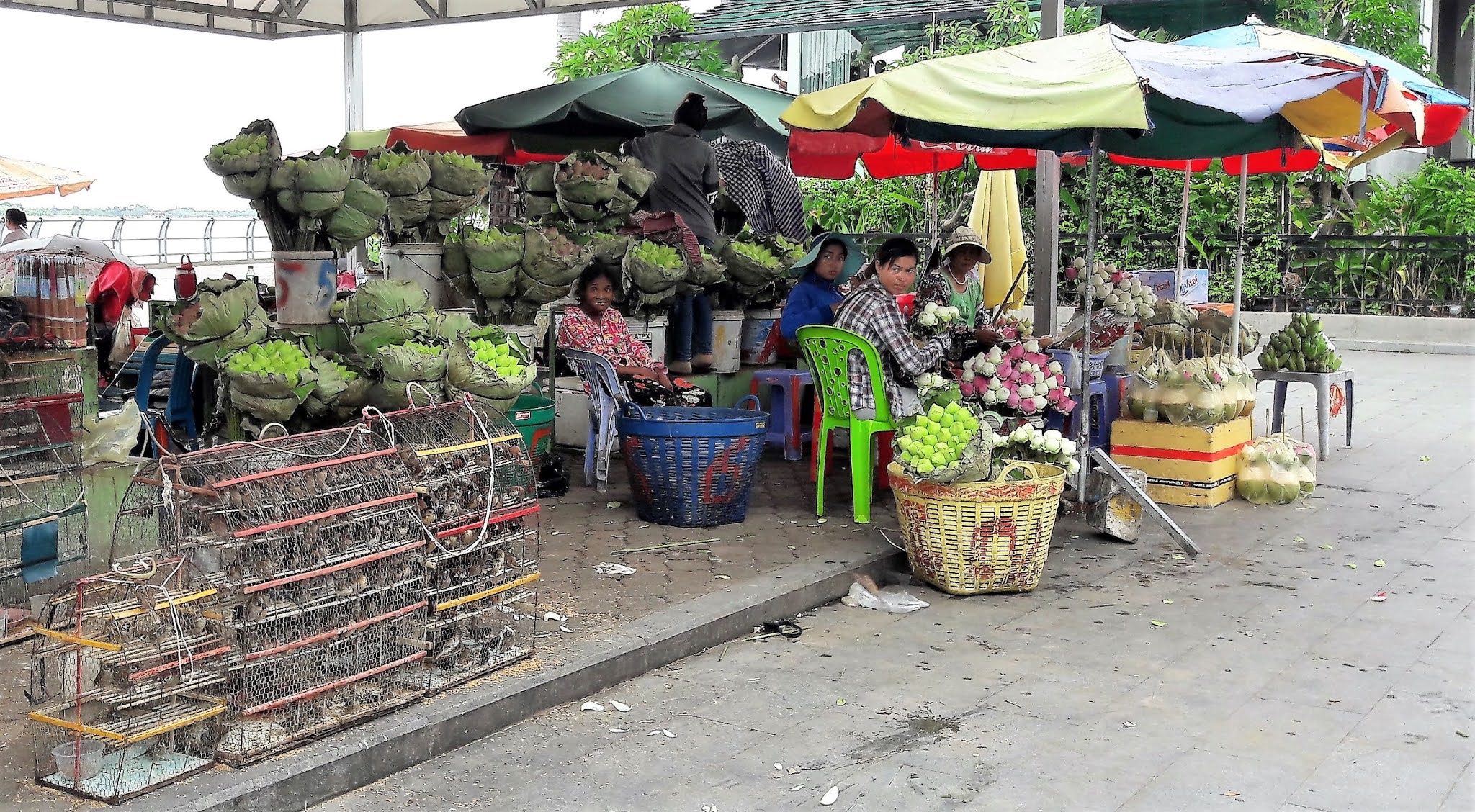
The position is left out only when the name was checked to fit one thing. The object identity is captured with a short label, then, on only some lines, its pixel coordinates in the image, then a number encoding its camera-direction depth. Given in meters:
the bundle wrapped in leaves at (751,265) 9.22
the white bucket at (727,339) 9.15
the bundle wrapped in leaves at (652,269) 8.23
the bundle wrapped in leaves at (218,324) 5.52
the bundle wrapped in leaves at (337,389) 5.54
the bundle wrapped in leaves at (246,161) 5.74
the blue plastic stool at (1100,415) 8.16
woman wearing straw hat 8.30
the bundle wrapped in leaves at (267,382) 5.36
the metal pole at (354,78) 13.38
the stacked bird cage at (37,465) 5.15
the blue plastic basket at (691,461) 6.70
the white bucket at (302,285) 5.93
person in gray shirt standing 9.55
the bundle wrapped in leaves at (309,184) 5.82
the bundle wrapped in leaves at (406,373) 5.45
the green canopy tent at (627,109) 10.15
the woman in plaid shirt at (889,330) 6.99
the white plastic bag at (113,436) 5.54
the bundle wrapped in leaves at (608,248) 8.21
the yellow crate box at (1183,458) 8.04
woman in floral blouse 7.76
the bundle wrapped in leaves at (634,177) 8.59
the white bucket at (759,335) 9.55
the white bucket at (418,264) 7.53
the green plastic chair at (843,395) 7.01
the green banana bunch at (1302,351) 9.50
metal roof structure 12.39
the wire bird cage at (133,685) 3.64
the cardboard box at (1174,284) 10.14
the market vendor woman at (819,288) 8.27
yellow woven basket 5.92
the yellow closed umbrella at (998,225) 11.52
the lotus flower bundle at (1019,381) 6.88
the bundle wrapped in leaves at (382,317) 5.81
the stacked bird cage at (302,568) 3.84
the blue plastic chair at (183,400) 7.52
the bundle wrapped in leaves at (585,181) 8.25
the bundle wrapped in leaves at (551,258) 7.66
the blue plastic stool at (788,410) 8.80
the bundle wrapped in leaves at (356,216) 6.05
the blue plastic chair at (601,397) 7.33
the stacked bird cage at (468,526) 4.48
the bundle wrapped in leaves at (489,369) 5.66
